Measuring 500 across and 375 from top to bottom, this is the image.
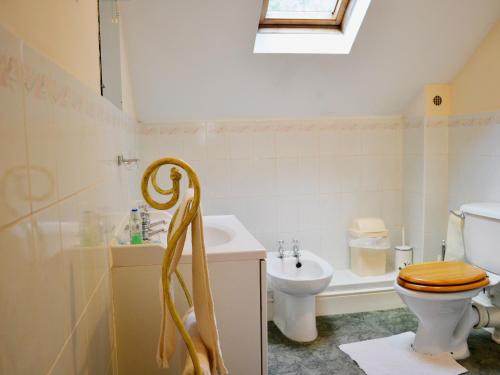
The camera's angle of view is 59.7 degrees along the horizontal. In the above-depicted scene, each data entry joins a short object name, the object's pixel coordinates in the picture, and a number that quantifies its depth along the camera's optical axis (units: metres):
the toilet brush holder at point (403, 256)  3.20
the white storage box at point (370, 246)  3.17
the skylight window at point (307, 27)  2.66
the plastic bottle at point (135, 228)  1.62
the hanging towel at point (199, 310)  0.90
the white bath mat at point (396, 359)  2.25
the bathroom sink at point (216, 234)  2.22
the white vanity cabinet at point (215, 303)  1.58
